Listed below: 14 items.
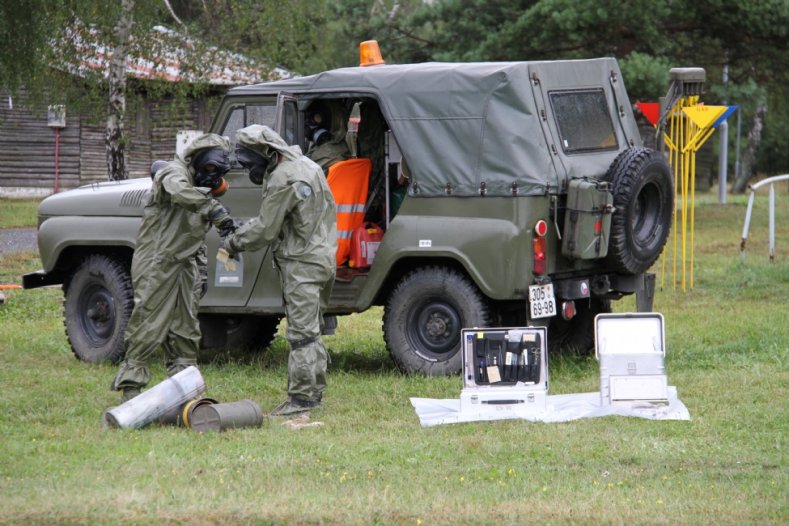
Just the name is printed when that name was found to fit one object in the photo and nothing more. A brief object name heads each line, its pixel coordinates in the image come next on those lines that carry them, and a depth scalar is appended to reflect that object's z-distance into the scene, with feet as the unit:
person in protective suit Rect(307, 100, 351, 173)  62.95
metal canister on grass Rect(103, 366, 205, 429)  49.44
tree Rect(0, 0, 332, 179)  123.44
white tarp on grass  50.60
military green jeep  58.13
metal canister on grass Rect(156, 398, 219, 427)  49.57
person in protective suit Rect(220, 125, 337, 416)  51.85
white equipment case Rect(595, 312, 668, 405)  51.42
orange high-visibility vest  61.67
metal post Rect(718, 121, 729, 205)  200.75
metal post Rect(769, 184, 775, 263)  103.59
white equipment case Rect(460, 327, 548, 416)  51.29
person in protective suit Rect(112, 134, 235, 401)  54.03
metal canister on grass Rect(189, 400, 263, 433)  48.88
